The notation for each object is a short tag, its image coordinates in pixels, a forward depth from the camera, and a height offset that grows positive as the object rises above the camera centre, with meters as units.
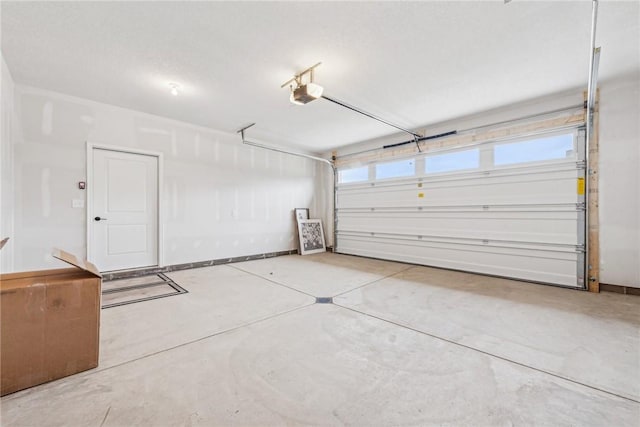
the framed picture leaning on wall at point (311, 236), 6.59 -0.62
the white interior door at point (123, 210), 3.94 +0.04
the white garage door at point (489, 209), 3.66 +0.09
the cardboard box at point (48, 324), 1.46 -0.68
